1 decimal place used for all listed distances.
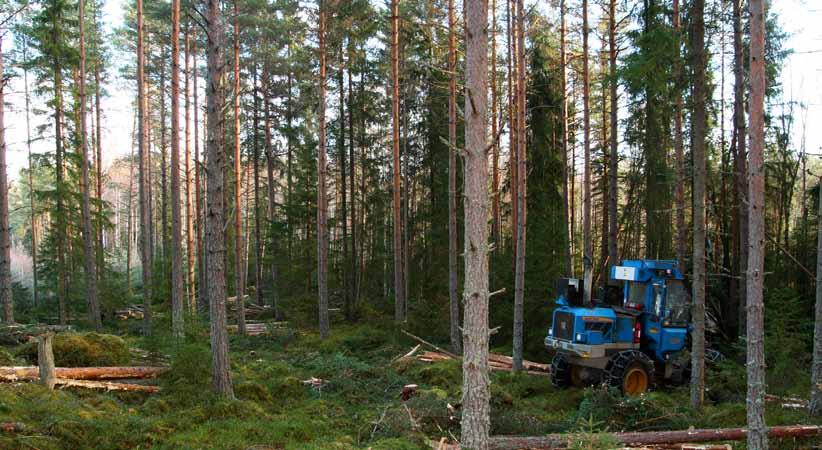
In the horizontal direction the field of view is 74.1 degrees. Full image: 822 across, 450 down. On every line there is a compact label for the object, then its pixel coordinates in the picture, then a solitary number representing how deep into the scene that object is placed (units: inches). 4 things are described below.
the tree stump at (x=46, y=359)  362.6
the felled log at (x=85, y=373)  376.8
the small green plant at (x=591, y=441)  231.5
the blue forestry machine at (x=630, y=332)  434.3
